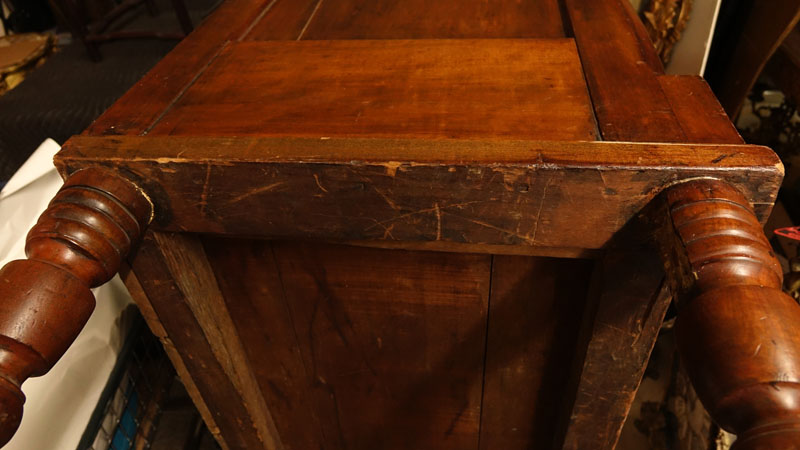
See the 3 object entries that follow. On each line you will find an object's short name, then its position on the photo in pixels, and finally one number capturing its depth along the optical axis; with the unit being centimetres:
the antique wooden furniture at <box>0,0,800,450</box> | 50
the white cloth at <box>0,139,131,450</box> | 83
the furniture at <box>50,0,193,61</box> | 193
